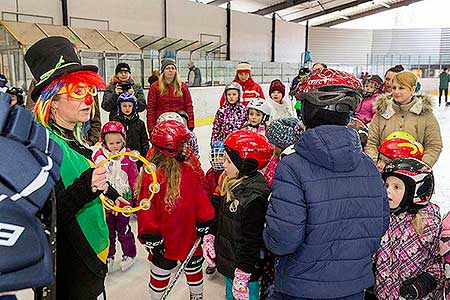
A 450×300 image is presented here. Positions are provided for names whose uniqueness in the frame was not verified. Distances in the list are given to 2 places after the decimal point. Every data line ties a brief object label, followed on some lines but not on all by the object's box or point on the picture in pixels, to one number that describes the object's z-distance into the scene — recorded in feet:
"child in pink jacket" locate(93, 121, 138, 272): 9.45
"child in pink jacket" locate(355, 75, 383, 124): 13.71
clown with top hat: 4.61
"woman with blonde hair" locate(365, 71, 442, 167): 9.69
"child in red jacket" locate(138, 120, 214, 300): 7.21
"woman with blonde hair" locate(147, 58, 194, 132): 14.96
